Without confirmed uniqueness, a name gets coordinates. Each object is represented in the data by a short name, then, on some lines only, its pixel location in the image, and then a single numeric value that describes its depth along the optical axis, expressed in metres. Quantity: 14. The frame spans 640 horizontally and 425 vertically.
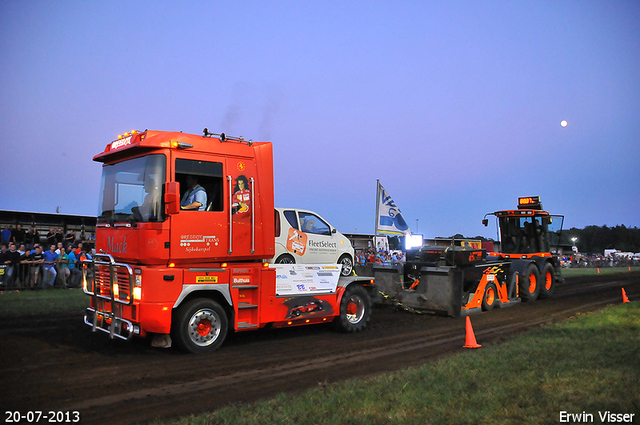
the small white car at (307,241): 10.56
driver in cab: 7.07
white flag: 15.74
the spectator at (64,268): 15.37
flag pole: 15.73
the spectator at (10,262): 14.20
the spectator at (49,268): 14.92
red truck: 6.77
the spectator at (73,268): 15.75
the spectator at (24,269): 14.62
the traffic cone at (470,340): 8.09
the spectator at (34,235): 18.31
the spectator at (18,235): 17.47
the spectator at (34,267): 14.73
